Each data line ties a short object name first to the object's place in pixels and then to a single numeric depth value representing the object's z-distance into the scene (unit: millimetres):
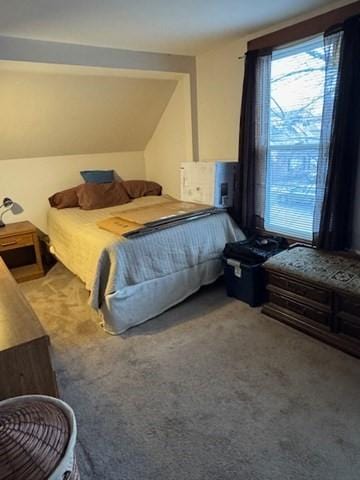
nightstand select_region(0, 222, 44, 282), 3385
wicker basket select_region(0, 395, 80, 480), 1017
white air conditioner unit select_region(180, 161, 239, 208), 3180
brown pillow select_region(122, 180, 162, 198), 4137
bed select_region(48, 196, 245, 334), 2484
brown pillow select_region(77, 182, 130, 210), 3693
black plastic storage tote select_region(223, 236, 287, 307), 2754
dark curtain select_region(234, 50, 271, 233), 2834
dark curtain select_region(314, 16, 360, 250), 2211
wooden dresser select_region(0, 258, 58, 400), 1324
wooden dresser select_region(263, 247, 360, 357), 2145
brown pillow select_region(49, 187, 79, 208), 3805
